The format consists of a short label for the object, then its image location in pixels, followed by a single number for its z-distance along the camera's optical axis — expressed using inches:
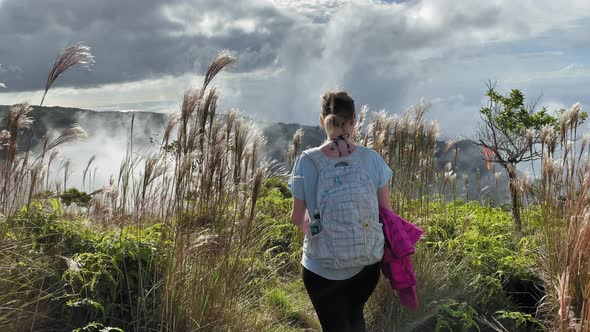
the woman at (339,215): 129.0
